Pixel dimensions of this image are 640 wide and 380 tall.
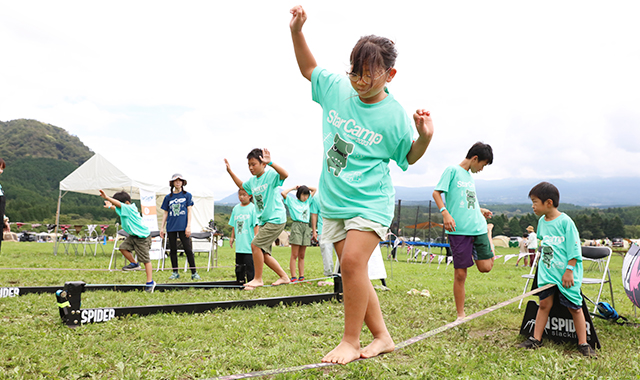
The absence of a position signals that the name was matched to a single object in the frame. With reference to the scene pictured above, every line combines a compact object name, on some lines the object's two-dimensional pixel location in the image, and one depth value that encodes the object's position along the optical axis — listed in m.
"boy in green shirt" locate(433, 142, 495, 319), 4.38
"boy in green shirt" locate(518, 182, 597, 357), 3.64
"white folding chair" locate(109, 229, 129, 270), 11.27
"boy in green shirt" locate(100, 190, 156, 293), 6.54
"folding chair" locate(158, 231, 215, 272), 10.83
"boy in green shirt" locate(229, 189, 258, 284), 7.61
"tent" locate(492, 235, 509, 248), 38.56
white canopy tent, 14.50
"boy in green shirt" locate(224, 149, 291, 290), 6.34
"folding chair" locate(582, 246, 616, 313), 4.75
